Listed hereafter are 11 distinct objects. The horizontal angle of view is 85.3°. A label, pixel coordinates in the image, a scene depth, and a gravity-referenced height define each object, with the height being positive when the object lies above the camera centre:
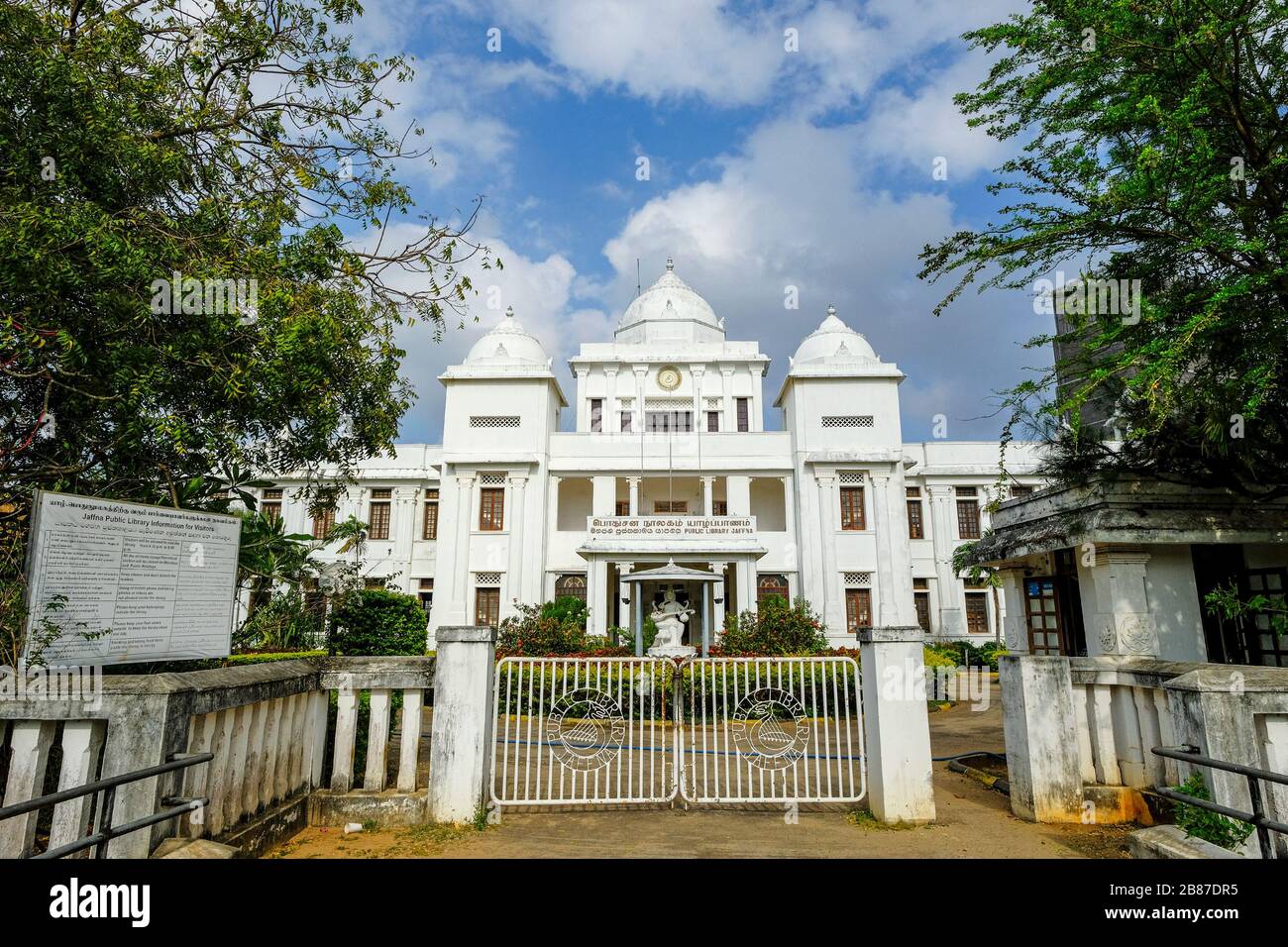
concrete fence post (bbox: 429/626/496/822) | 4.57 -0.78
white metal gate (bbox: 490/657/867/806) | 5.15 -1.49
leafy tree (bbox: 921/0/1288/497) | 5.29 +3.19
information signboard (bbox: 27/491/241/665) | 3.59 +0.16
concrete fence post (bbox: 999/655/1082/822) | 4.82 -0.95
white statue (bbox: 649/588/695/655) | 11.84 -0.42
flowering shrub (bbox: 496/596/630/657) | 13.01 -0.60
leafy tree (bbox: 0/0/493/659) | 4.60 +2.31
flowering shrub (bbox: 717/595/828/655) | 13.26 -0.56
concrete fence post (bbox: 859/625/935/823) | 4.88 -0.86
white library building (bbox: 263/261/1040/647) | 19.84 +3.66
